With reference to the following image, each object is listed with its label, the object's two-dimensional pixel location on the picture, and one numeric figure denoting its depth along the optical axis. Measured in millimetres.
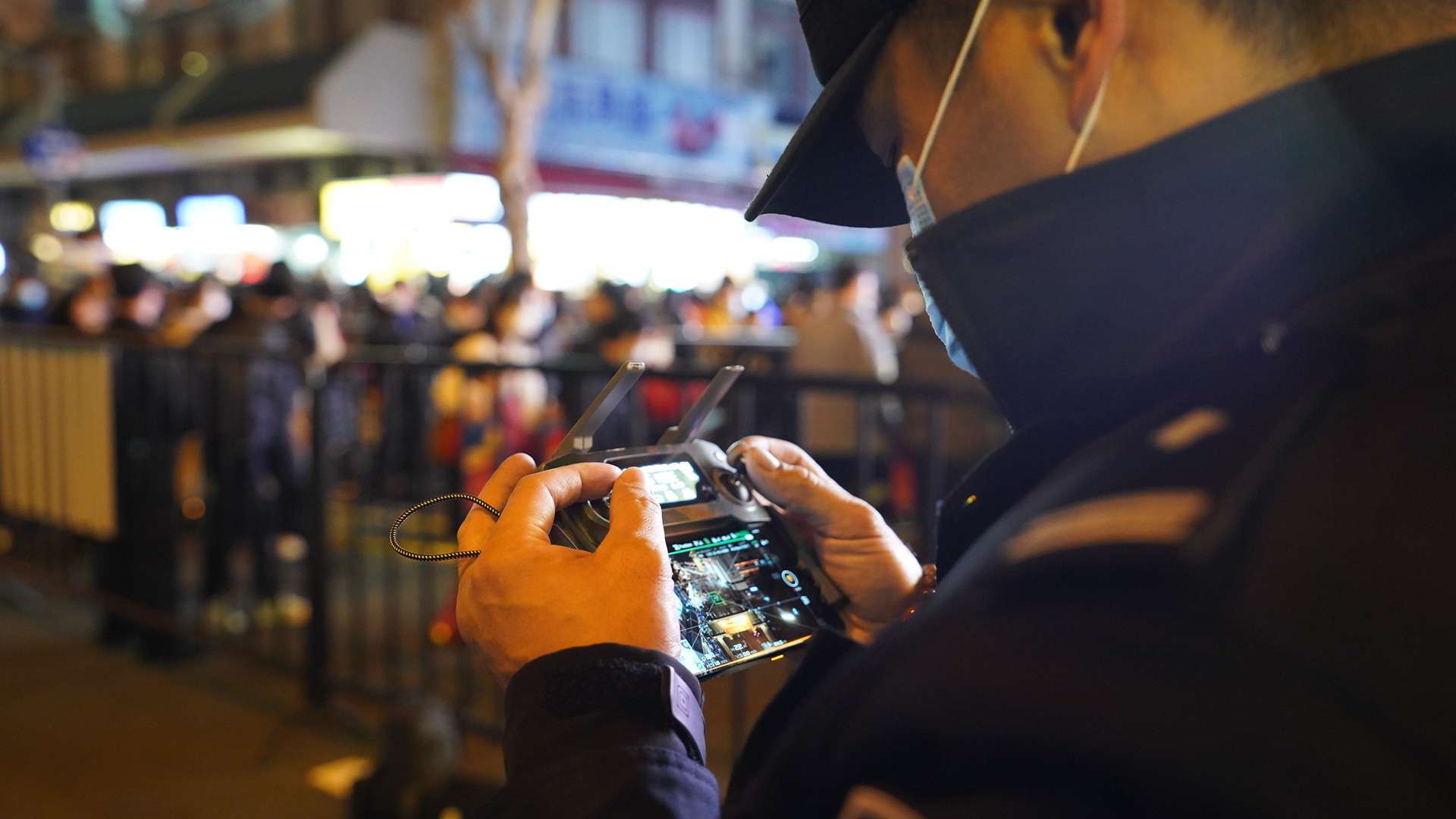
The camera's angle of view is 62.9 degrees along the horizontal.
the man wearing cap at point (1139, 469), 642
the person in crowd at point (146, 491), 5590
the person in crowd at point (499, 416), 5738
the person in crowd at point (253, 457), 5762
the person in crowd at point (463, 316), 8148
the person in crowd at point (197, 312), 7252
